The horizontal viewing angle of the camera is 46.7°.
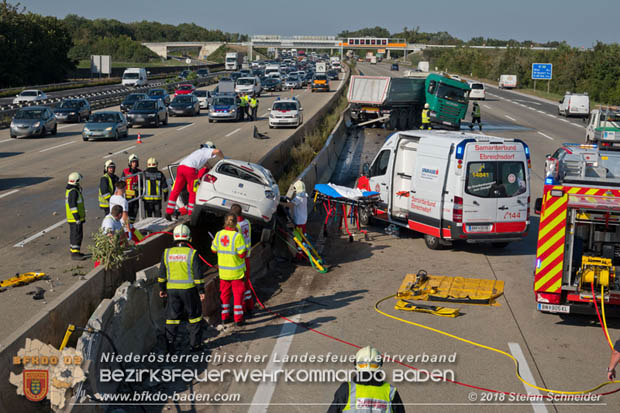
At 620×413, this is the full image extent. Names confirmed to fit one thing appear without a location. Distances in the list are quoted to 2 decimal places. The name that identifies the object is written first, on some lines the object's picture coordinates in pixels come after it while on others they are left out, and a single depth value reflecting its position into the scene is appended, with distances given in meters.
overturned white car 13.55
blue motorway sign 78.21
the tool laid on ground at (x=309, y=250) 13.78
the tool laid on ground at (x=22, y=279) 12.55
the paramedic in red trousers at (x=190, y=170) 14.86
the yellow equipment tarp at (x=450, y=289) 11.66
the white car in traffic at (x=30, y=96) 50.03
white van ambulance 14.20
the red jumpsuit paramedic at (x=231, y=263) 10.20
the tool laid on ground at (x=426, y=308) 10.99
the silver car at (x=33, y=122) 34.84
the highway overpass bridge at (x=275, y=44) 195.62
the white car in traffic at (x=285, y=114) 38.84
